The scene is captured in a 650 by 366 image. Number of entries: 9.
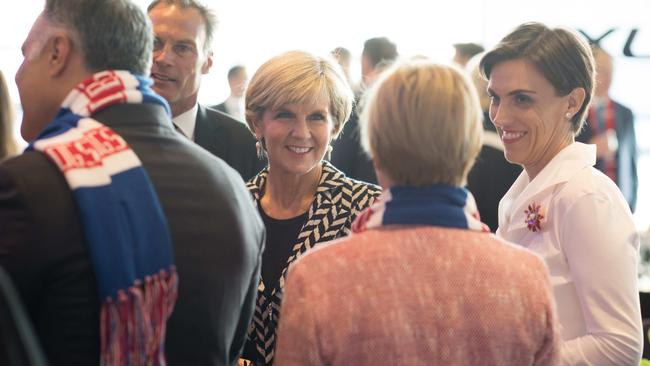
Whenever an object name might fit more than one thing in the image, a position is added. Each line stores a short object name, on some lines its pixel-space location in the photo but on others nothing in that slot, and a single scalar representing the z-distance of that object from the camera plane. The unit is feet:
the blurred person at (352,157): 14.32
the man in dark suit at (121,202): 4.87
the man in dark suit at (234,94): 28.12
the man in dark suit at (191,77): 10.19
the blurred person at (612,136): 16.22
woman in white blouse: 6.49
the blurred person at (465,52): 20.71
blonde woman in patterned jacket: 8.31
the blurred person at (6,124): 10.11
